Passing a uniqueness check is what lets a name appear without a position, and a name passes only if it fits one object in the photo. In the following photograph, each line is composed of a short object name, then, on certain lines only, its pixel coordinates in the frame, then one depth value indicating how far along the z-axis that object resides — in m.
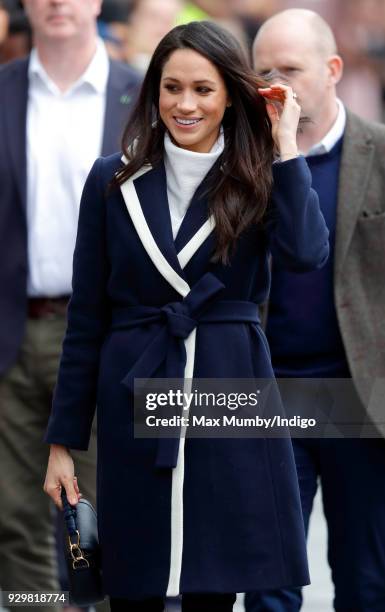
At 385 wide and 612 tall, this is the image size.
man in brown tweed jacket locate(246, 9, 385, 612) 9.99
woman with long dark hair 8.26
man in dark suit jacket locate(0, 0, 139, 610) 11.37
